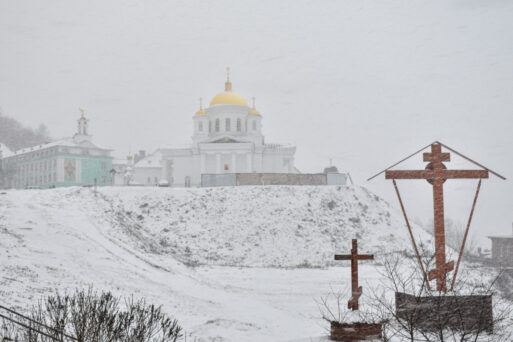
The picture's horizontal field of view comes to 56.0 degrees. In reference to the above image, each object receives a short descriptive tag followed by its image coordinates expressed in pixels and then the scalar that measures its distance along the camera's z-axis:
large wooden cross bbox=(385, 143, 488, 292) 11.27
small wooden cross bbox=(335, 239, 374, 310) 9.93
